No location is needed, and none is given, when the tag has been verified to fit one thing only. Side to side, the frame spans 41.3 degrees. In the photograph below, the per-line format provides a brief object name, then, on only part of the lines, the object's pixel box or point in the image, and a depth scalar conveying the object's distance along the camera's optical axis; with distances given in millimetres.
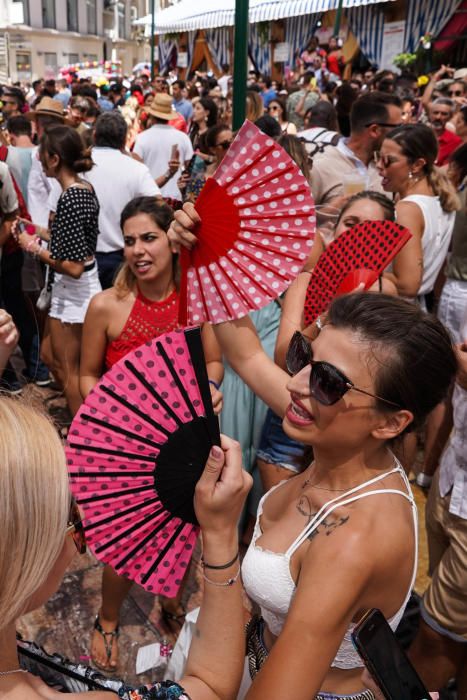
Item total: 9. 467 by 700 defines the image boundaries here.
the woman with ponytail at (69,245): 3518
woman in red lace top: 2678
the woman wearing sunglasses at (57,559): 959
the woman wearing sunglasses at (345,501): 1224
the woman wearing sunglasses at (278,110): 7898
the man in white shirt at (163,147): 6227
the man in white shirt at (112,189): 4461
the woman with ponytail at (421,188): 3406
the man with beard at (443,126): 5828
